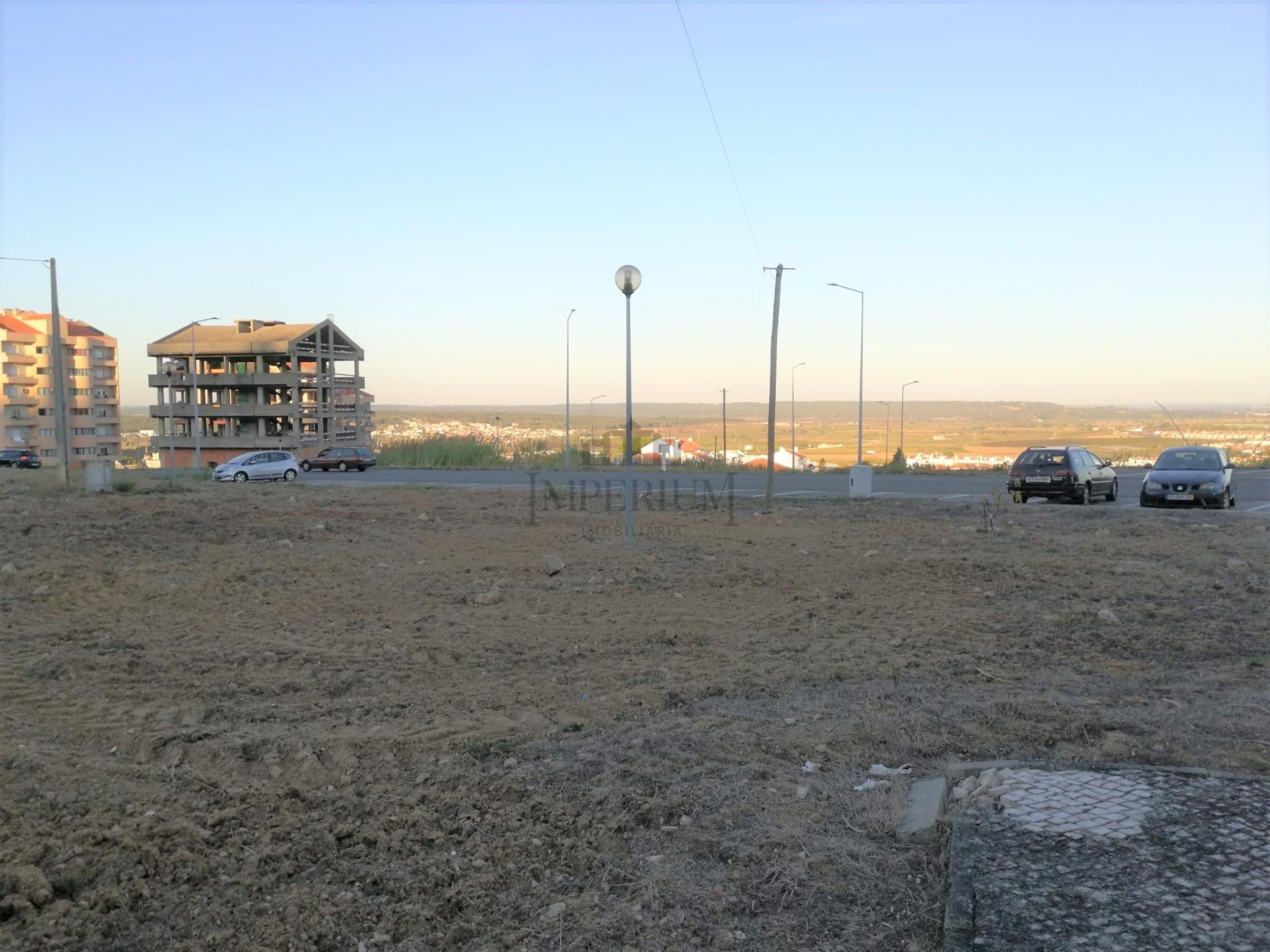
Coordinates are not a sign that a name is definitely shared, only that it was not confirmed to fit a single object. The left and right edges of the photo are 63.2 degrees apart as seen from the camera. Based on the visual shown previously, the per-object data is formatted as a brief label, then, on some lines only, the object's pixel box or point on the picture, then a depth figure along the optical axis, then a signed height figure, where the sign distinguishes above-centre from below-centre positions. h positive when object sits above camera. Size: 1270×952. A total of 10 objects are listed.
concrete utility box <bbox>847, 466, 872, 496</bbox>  28.47 -2.23
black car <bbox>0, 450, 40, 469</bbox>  64.75 -3.67
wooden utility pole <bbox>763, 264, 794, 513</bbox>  22.50 -0.26
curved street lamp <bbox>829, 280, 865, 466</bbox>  40.91 -1.09
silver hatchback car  41.62 -2.73
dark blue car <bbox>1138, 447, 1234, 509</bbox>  23.73 -1.94
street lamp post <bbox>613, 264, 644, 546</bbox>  14.51 +1.69
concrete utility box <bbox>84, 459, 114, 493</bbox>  29.39 -2.14
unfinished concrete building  78.69 +0.83
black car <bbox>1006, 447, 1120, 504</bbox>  26.00 -1.96
